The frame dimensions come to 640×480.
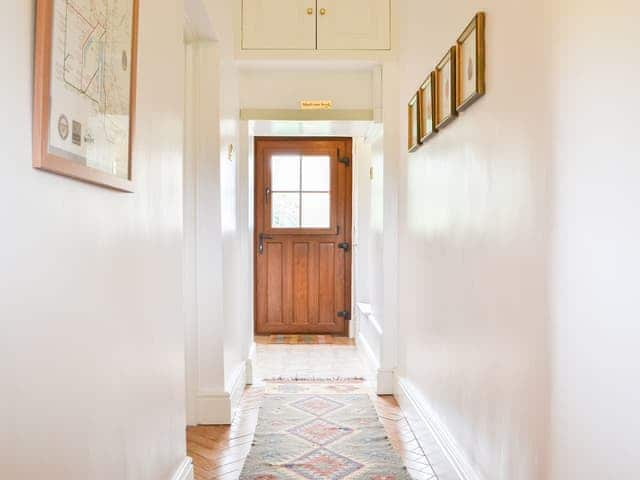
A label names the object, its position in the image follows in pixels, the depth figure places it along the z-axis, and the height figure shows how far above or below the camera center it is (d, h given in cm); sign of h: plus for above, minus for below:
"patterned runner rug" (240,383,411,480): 249 -91
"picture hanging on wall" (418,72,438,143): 254 +57
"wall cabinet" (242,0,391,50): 363 +123
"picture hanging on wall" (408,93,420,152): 294 +56
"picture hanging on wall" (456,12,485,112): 187 +55
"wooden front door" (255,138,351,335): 596 -1
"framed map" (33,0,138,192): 100 +28
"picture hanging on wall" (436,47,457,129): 218 +55
